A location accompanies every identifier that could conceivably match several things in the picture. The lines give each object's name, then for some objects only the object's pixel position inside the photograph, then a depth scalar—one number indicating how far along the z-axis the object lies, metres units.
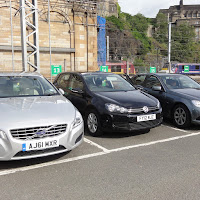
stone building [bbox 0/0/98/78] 19.48
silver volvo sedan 3.46
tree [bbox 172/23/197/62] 91.69
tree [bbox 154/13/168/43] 106.95
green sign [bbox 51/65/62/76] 15.89
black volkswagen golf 5.18
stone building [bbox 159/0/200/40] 123.19
